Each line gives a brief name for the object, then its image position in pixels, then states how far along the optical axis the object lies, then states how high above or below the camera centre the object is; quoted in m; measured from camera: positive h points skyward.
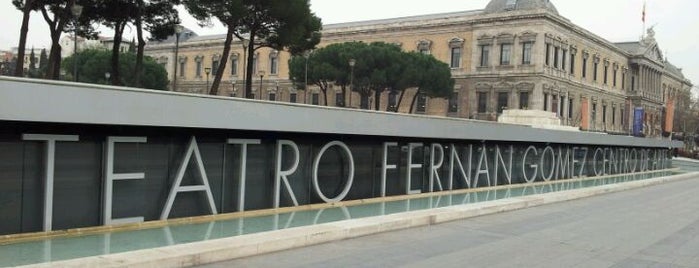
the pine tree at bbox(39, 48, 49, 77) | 71.61 +6.58
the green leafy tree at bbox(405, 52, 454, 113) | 64.94 +5.72
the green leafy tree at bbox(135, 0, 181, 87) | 30.60 +5.13
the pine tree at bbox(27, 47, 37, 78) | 65.56 +4.74
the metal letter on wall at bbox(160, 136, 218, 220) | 10.25 -1.04
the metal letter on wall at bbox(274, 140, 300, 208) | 12.18 -0.90
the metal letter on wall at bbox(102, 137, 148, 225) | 9.30 -0.89
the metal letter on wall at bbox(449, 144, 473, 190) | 17.81 -0.91
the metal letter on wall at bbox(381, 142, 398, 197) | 15.12 -0.88
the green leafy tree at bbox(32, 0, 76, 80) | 27.08 +4.15
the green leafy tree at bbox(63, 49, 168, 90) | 69.00 +5.53
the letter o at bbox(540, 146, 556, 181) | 23.36 -0.93
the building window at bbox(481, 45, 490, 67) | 72.56 +8.97
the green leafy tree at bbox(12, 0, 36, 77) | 24.84 +3.08
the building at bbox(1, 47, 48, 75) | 109.46 +10.59
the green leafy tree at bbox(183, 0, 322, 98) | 33.22 +5.60
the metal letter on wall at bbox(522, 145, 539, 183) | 22.02 -1.01
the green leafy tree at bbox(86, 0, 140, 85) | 30.08 +4.93
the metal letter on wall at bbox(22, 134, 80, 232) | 8.60 -0.81
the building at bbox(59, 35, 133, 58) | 120.12 +13.87
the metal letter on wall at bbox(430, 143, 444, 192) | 16.92 -0.82
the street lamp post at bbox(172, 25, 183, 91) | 33.38 +4.74
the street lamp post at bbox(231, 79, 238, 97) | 84.98 +4.58
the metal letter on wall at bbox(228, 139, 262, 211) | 11.42 -0.82
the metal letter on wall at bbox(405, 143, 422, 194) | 16.02 -0.92
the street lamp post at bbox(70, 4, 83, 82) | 24.91 +4.10
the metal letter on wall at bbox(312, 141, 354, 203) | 13.10 -0.96
